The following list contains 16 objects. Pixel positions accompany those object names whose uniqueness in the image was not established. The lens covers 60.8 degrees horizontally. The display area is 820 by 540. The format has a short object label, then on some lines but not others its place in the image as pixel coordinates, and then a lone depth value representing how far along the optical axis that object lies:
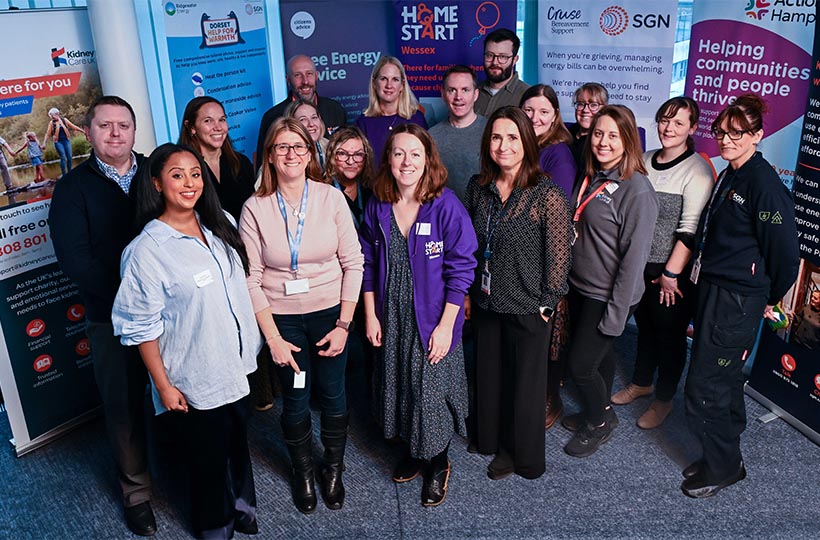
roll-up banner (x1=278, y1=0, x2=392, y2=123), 5.13
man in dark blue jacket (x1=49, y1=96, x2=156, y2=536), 2.65
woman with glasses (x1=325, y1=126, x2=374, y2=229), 3.25
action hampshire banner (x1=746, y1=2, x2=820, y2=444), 3.21
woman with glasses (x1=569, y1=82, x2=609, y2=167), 3.66
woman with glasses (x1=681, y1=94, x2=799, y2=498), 2.64
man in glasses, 4.39
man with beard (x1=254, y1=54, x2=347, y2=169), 4.44
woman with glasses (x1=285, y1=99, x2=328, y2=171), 3.65
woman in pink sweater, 2.67
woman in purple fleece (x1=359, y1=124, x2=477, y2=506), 2.71
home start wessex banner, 5.06
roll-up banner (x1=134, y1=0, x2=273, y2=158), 4.41
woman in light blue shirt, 2.24
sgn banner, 4.26
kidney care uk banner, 3.16
